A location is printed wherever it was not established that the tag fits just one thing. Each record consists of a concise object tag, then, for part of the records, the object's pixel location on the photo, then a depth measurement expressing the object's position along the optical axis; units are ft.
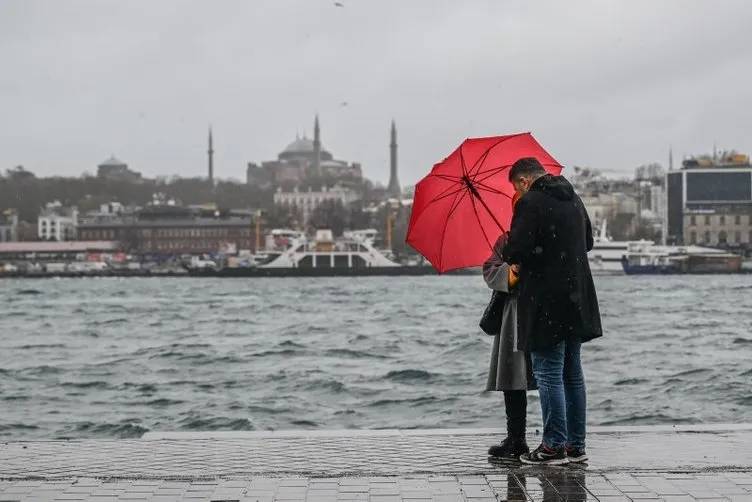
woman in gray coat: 23.32
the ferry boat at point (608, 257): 357.20
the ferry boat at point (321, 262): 379.55
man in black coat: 22.47
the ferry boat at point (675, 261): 370.94
